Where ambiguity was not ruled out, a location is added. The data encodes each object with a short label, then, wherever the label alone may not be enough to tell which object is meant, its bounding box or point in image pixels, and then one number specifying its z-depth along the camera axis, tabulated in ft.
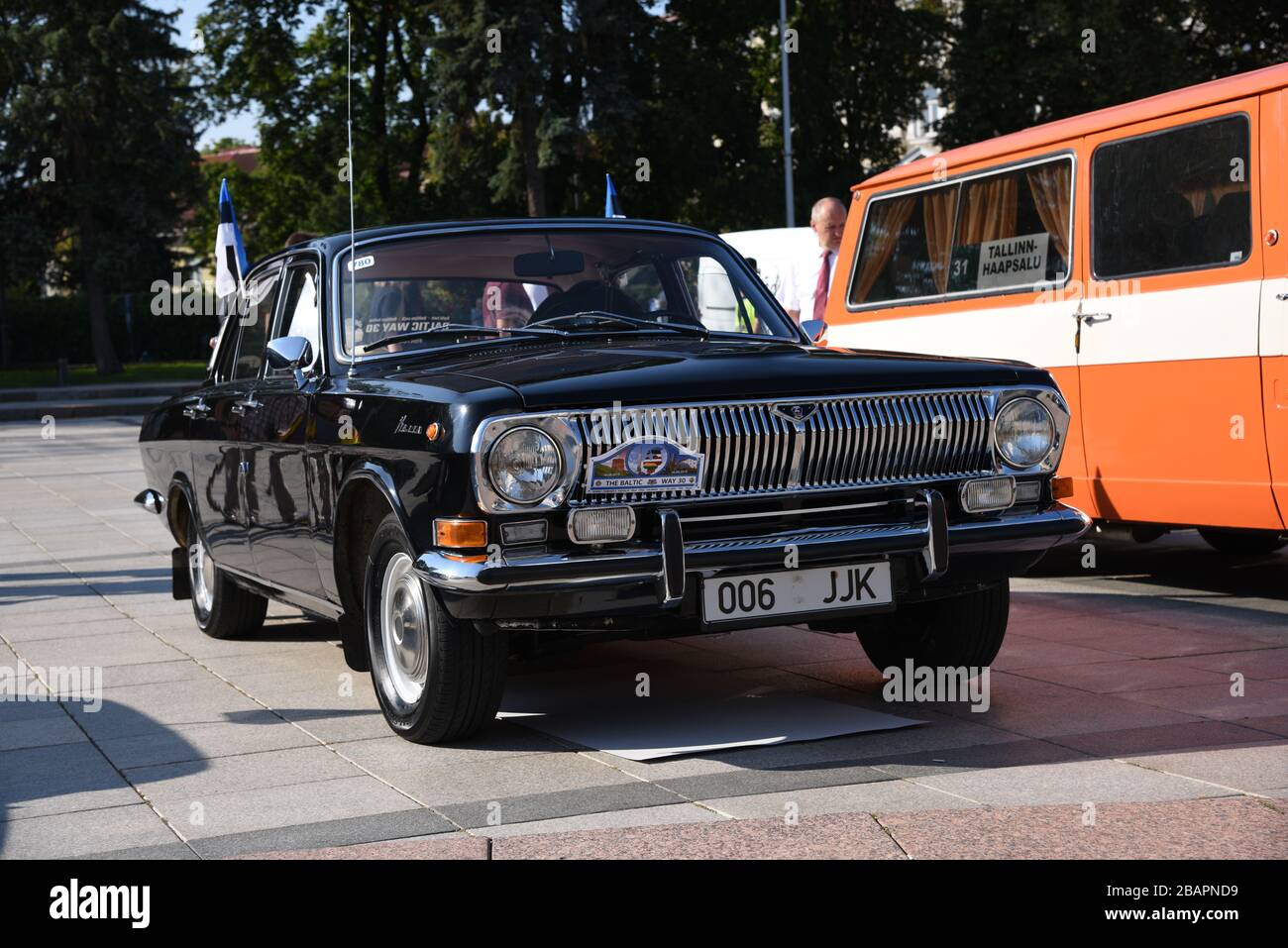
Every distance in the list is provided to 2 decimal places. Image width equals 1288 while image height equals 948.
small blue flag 37.68
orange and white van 26.48
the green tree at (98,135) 147.74
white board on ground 19.24
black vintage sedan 17.43
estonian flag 55.62
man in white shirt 39.75
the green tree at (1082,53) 127.24
